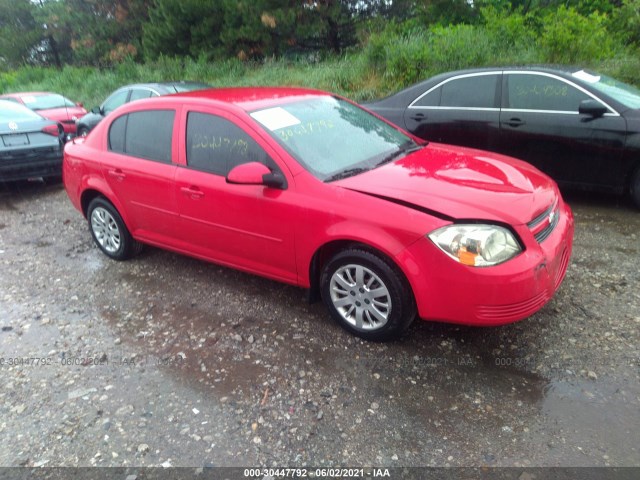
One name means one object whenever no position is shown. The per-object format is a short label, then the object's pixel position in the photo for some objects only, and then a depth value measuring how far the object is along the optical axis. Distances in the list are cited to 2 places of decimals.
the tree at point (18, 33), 29.47
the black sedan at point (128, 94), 9.55
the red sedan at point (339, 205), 3.04
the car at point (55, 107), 11.28
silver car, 7.59
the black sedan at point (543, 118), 5.22
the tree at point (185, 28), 17.61
